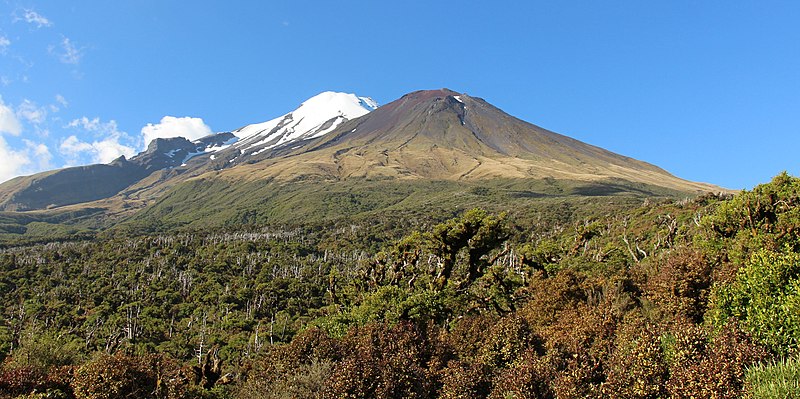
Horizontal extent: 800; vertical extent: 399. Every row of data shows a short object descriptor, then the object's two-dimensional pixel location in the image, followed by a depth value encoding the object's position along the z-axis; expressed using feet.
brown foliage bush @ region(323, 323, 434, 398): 43.60
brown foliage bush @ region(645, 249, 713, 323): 54.95
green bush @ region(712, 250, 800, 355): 40.93
